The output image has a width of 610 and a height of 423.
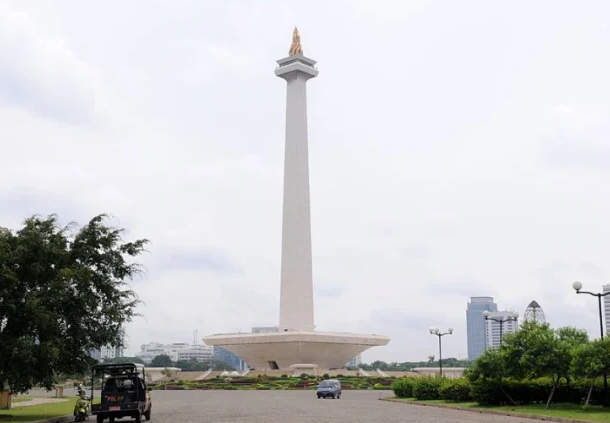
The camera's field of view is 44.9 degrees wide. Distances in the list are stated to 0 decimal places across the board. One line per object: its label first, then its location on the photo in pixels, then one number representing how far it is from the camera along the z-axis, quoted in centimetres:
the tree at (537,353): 2656
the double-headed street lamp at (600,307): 2615
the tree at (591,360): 2486
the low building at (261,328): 15800
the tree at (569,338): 2683
